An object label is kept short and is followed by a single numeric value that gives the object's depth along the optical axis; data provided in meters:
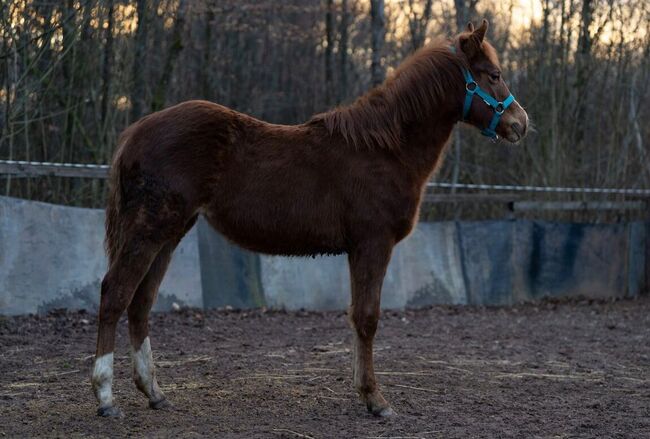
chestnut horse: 4.62
